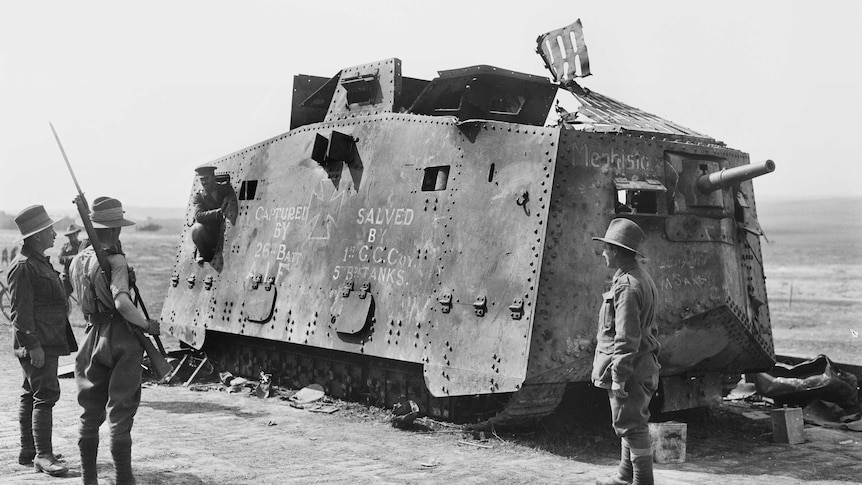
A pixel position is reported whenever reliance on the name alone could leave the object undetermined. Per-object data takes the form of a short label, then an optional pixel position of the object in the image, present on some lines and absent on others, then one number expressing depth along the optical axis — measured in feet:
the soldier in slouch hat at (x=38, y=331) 23.09
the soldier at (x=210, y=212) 39.19
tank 26.13
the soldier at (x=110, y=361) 20.40
